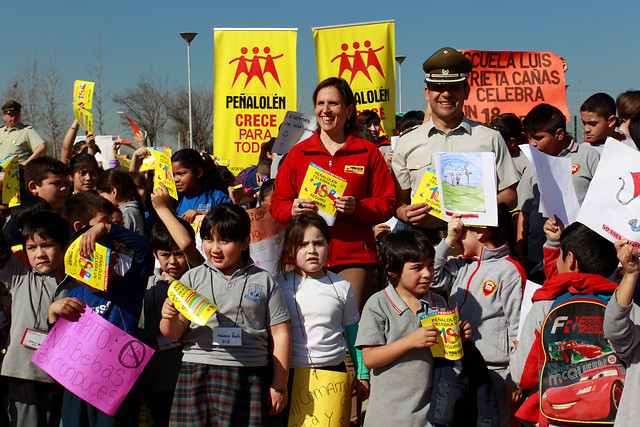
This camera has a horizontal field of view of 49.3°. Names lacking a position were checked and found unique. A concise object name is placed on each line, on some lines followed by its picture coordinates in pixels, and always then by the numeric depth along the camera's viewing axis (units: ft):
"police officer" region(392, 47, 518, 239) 14.53
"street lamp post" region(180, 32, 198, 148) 84.17
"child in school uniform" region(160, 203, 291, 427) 12.19
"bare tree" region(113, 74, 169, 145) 129.70
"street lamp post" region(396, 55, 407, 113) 94.34
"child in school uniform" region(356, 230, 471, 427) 12.03
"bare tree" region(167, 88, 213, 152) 138.31
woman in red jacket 14.38
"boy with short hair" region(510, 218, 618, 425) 10.57
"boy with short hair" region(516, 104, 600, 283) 17.29
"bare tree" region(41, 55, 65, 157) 72.56
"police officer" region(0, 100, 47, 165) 31.54
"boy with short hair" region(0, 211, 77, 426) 13.85
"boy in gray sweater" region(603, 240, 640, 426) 9.59
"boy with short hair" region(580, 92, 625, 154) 19.35
